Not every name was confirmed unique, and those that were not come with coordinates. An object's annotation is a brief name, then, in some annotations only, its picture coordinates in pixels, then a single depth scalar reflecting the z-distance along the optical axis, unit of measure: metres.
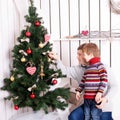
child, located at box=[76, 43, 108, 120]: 2.42
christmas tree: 2.36
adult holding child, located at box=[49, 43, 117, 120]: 2.48
